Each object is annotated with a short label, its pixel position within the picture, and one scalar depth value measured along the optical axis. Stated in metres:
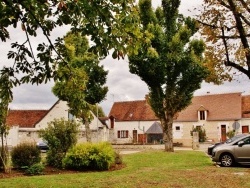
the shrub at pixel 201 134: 50.20
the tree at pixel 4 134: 15.27
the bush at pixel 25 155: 16.25
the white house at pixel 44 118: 45.91
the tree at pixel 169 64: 29.30
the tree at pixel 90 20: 5.74
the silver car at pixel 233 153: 18.22
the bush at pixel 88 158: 16.95
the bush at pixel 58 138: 17.47
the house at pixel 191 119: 52.72
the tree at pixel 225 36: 12.45
